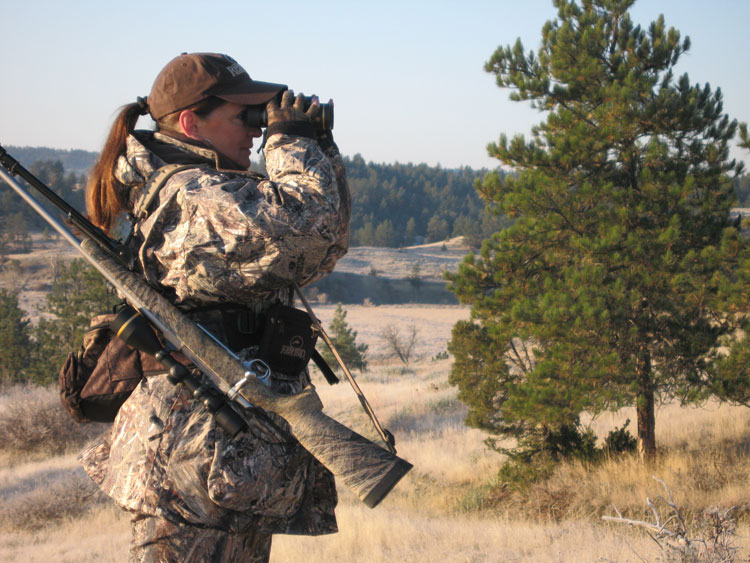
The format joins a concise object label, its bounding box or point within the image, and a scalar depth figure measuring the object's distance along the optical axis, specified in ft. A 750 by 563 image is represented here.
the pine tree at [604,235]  25.94
